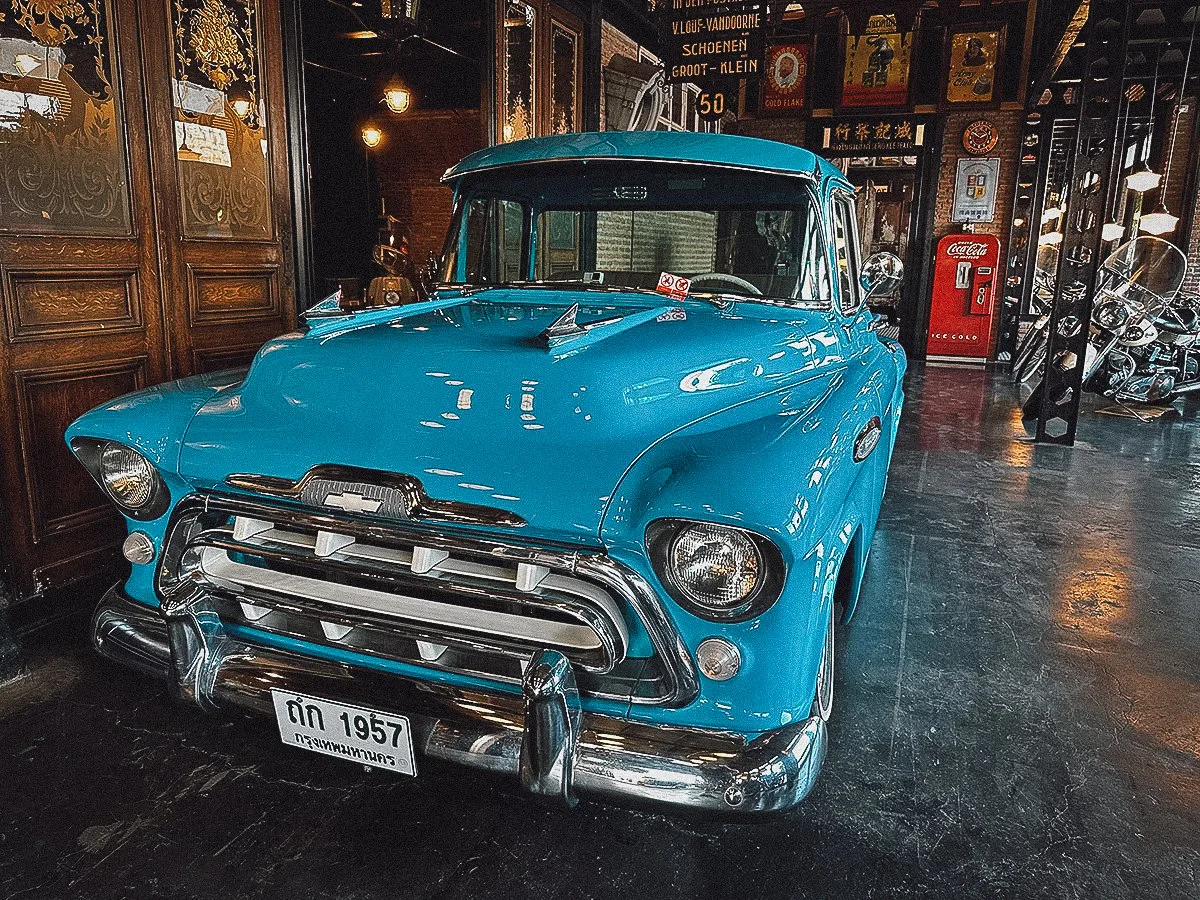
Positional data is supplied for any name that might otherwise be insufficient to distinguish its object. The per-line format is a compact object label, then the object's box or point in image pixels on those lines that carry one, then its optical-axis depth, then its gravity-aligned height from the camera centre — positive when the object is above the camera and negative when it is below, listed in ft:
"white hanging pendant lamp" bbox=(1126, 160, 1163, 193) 35.78 +4.83
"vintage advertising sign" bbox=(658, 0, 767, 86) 21.84 +6.34
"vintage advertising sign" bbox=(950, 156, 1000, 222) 37.29 +4.35
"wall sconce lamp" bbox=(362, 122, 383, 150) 37.65 +6.11
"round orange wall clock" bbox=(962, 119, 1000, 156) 36.86 +6.58
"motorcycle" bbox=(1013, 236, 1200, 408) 26.37 -1.15
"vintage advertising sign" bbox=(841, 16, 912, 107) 37.27 +9.78
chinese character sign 37.73 +6.73
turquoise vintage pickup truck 5.14 -1.82
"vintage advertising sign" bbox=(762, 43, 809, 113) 39.17 +9.57
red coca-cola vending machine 36.35 -0.36
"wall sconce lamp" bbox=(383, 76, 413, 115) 28.63 +6.10
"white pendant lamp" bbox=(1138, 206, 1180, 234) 43.60 +3.65
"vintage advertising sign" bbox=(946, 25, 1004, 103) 36.04 +9.59
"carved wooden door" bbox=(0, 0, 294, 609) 9.96 +0.62
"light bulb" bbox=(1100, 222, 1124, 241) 45.09 +3.19
